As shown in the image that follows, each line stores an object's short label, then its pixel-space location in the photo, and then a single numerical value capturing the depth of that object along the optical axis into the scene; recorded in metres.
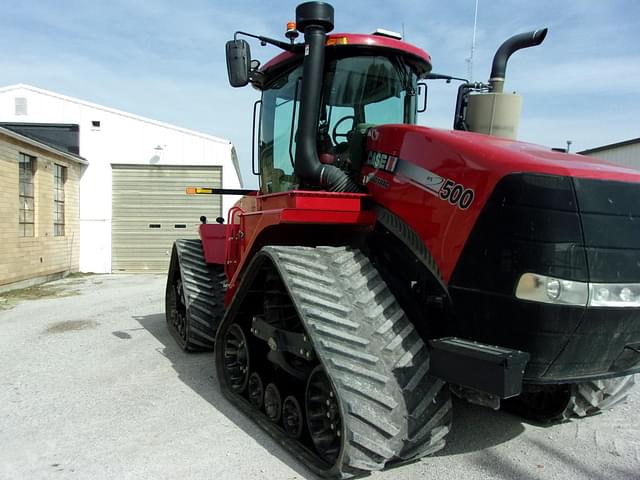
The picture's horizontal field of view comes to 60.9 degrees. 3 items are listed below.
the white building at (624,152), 20.48
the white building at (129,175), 15.80
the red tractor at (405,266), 2.62
